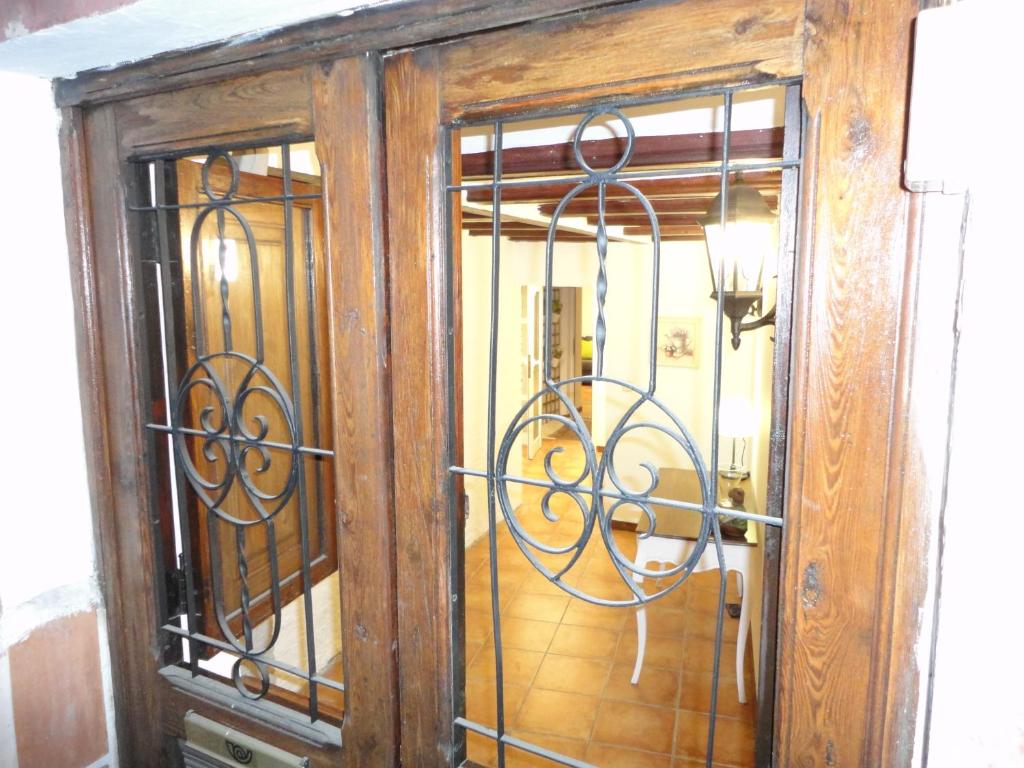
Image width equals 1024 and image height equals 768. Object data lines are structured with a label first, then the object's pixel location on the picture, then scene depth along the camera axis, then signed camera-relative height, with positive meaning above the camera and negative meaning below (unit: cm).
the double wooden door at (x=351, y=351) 94 -7
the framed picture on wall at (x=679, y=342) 559 -27
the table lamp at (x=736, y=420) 366 -63
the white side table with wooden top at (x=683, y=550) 296 -112
